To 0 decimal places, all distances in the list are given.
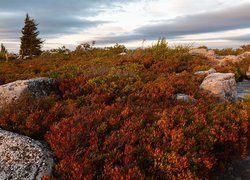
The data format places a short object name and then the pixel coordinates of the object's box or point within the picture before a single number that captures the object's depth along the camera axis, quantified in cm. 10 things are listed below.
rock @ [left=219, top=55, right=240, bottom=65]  1156
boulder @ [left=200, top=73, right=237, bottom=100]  603
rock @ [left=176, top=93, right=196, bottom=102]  492
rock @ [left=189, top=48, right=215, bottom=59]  1338
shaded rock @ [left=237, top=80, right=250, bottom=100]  737
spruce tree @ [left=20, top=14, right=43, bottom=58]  2636
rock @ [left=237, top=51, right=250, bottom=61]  1242
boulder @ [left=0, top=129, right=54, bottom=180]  280
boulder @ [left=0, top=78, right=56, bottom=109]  439
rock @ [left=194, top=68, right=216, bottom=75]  751
